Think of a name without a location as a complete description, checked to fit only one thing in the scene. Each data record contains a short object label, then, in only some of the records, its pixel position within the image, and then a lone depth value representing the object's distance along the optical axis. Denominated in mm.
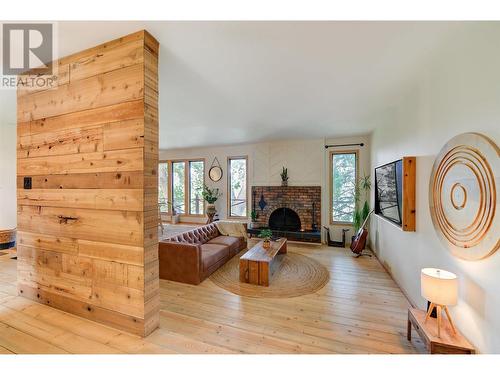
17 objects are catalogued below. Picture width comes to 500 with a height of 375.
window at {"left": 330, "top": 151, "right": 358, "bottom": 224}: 5336
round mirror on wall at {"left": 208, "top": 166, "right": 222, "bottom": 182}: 6916
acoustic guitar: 4230
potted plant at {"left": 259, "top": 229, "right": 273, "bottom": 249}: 3799
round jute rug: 2807
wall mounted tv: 2428
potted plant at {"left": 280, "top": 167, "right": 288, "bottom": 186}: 5828
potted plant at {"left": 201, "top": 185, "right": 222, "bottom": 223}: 6828
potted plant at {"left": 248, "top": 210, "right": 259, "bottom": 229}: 6027
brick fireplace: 5578
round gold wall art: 1289
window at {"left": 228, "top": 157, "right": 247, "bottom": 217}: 6680
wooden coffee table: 3027
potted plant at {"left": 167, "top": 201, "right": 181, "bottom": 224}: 7531
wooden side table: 1420
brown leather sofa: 3064
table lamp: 1496
